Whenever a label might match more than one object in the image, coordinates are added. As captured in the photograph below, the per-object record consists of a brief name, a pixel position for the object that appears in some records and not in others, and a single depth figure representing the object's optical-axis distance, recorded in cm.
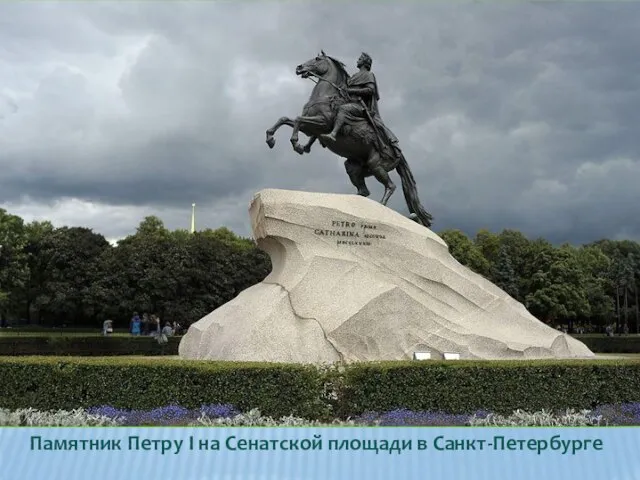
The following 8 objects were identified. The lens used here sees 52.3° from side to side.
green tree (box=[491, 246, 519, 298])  5272
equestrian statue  1633
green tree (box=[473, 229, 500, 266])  6159
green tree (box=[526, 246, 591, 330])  5281
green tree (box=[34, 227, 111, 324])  4809
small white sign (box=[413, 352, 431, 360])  1265
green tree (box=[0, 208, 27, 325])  4538
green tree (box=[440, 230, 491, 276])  5331
